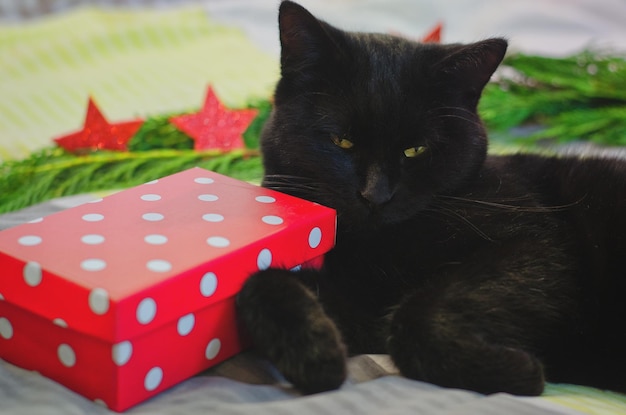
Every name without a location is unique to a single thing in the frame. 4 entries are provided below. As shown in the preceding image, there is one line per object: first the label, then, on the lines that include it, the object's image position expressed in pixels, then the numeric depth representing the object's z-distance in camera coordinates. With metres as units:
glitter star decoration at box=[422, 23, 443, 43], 0.72
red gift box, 0.41
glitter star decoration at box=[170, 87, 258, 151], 0.70
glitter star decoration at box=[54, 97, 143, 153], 0.68
